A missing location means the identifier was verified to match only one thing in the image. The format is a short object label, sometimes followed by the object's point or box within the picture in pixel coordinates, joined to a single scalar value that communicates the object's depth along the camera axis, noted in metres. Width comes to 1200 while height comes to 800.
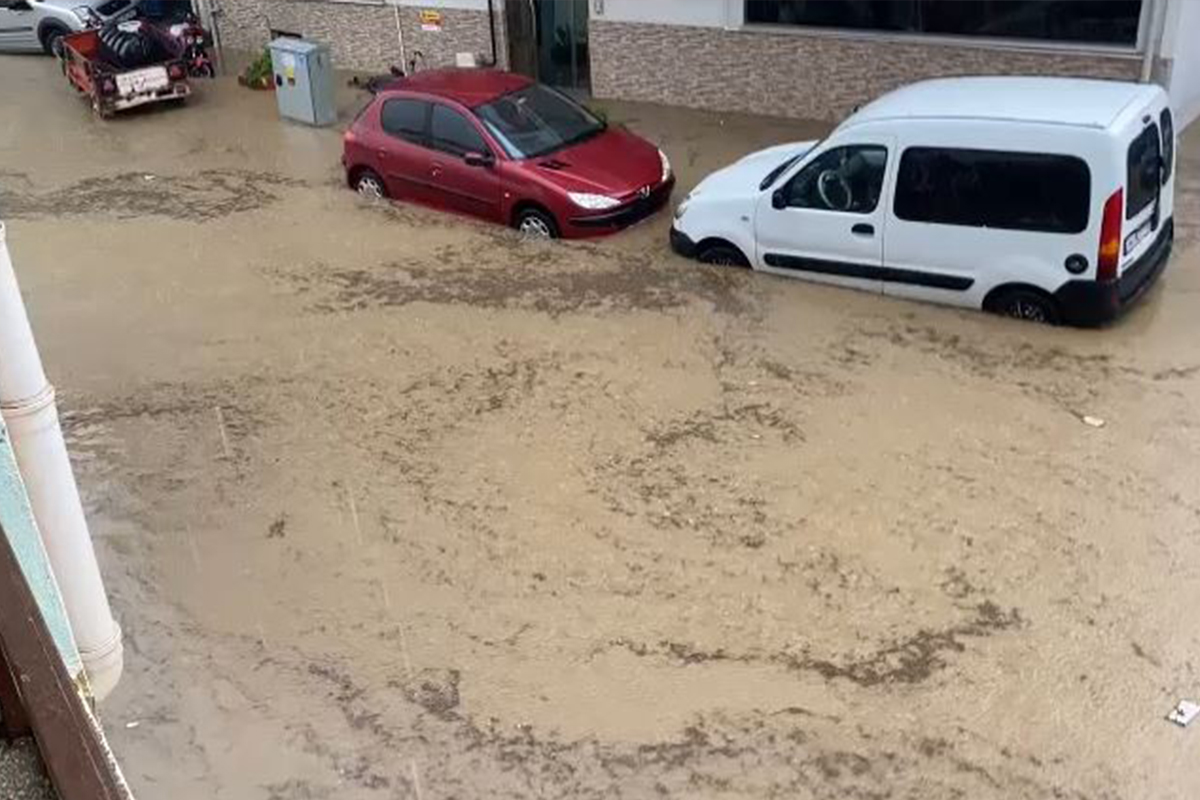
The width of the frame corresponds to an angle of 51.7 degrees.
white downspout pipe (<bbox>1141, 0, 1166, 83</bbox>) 13.06
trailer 17.84
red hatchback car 12.42
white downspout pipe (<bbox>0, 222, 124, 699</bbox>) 3.60
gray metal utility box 16.80
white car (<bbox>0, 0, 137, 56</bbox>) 20.73
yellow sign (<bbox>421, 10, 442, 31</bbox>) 18.29
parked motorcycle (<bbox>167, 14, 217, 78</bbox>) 19.59
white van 9.42
